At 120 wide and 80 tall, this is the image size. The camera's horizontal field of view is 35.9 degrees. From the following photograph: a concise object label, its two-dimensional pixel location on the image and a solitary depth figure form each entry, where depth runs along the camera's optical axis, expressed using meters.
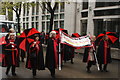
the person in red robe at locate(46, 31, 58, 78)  7.16
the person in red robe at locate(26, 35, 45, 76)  7.30
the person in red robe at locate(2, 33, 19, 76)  7.43
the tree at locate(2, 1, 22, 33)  21.53
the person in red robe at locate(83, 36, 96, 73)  8.27
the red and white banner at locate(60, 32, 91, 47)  8.30
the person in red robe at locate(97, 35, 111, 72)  8.66
